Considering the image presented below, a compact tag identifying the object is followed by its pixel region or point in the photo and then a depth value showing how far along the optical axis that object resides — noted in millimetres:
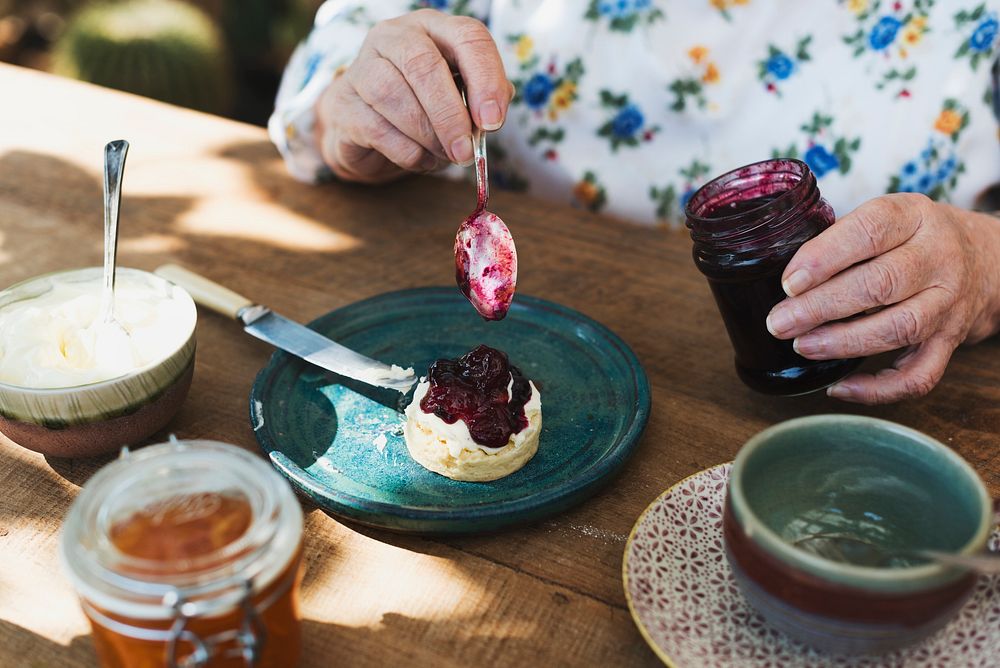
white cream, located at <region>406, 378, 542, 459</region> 677
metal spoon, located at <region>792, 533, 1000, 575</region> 586
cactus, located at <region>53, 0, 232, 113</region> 1987
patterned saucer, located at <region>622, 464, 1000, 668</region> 576
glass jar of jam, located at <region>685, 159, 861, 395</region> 677
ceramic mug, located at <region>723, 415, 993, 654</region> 535
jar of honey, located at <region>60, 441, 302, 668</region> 527
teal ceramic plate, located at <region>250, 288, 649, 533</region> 650
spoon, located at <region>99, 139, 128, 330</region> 715
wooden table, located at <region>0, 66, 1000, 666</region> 609
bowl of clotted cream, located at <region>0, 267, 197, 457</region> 652
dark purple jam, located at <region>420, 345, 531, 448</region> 680
